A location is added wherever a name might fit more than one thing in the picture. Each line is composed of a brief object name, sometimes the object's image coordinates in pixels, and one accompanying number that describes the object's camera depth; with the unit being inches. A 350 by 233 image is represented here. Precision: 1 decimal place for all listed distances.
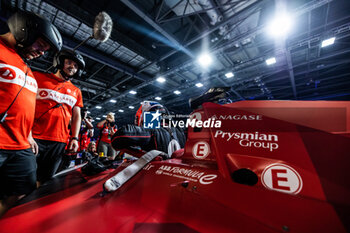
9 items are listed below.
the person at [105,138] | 213.0
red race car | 22.0
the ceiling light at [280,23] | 160.0
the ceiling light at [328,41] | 195.3
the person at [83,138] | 223.5
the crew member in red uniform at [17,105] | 47.3
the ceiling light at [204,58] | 236.5
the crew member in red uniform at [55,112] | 69.9
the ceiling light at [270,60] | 250.4
